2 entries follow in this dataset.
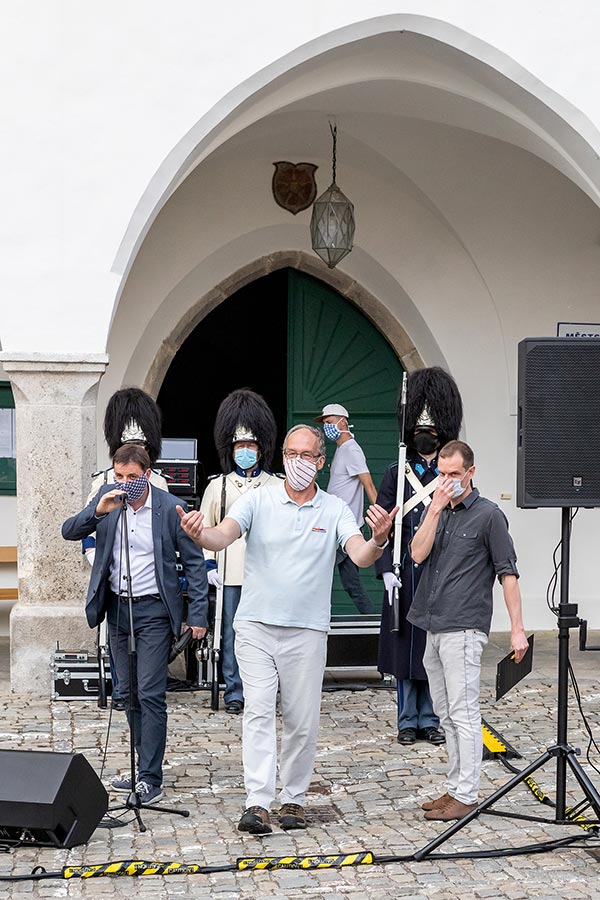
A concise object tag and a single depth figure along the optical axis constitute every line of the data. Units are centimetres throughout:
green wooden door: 1159
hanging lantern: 1059
